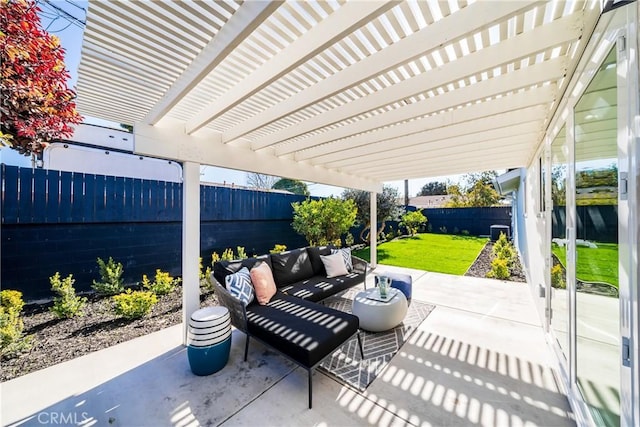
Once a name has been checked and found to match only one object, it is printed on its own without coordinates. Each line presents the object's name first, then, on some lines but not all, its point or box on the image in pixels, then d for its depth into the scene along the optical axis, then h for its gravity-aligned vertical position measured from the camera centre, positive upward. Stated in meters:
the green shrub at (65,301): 3.62 -1.28
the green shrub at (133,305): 3.67 -1.35
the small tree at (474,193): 17.67 +1.74
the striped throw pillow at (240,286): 3.26 -0.95
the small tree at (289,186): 21.62 +2.76
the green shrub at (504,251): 7.07 -1.09
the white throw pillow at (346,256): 5.23 -0.88
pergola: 1.55 +1.22
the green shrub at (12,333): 2.82 -1.37
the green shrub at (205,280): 5.01 -1.33
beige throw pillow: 3.50 -1.00
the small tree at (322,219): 7.75 -0.10
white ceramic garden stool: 2.62 -1.38
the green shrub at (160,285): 4.59 -1.29
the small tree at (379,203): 10.30 +0.53
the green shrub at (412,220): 14.84 -0.28
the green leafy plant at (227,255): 5.49 -0.88
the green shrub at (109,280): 4.31 -1.14
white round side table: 3.44 -1.37
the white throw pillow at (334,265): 4.88 -1.01
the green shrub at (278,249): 6.63 -0.90
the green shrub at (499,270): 6.05 -1.37
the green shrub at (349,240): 10.30 -1.02
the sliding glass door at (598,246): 1.46 -0.22
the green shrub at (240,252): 5.88 -0.89
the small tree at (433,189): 32.88 +3.70
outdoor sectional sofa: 2.47 -1.23
